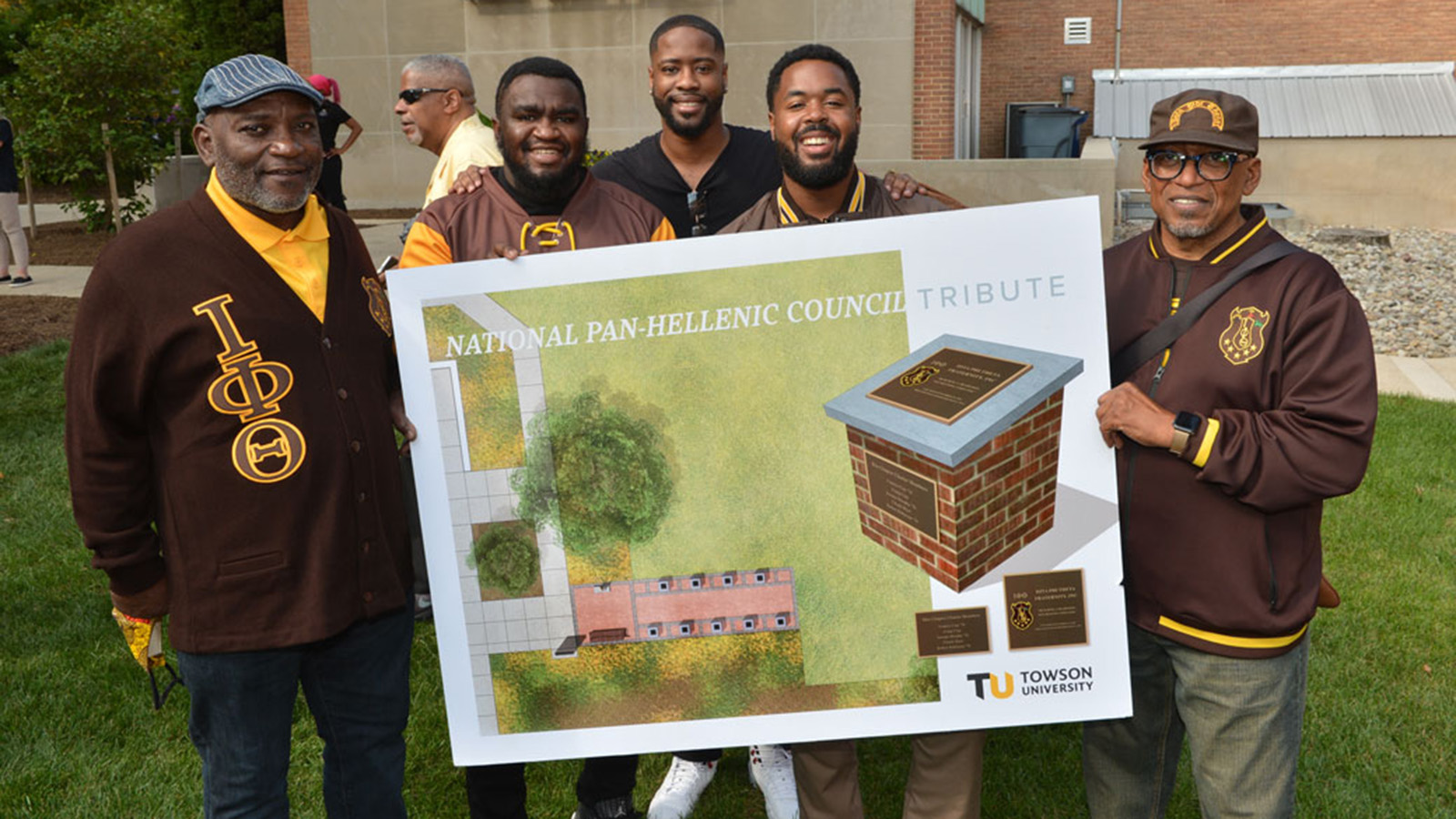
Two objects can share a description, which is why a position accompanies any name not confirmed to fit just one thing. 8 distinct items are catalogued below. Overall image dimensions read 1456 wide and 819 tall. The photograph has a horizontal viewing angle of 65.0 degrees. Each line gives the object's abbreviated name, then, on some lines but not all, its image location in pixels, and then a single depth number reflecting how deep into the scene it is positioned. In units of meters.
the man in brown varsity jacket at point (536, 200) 3.11
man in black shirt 3.99
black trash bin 21.27
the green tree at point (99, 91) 13.40
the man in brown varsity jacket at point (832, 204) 2.97
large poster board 2.74
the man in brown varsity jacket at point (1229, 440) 2.51
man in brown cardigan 2.46
